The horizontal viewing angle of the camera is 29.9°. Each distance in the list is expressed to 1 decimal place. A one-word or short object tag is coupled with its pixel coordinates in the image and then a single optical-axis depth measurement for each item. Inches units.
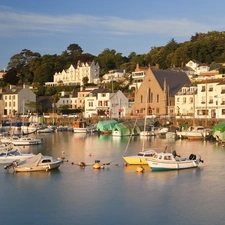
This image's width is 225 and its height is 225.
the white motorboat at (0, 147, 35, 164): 1428.9
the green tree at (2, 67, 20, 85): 5236.2
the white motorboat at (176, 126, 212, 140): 2269.9
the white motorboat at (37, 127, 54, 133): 3024.1
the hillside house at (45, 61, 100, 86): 4979.8
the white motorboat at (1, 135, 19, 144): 2056.8
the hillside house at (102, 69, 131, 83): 4675.2
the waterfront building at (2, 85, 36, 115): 4217.5
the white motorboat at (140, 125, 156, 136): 2539.9
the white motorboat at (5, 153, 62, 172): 1289.4
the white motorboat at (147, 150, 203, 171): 1278.3
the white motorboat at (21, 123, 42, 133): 3042.1
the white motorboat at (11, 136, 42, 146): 2048.5
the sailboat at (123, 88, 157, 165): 1375.5
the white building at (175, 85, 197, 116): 3137.3
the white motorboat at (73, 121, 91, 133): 2925.7
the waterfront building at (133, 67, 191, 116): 3432.6
